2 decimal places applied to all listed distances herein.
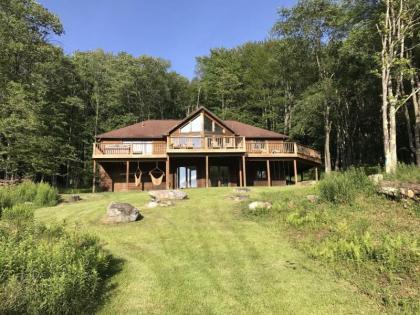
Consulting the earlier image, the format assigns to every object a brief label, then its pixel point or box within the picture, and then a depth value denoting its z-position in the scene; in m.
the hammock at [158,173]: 20.66
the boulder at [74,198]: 16.89
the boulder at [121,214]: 10.69
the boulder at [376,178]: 10.51
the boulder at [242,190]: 16.31
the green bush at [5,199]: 11.35
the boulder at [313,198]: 10.93
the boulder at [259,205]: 11.31
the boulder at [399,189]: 8.91
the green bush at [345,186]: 10.20
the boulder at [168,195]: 14.41
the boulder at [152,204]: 13.16
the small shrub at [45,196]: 15.56
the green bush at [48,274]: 4.52
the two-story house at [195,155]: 21.25
